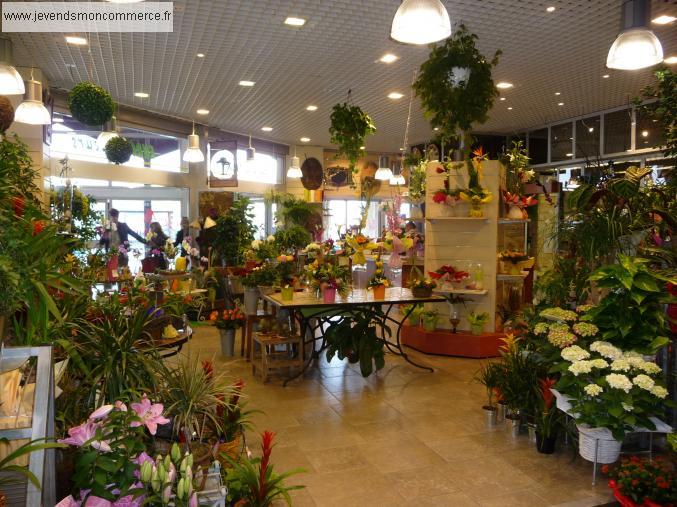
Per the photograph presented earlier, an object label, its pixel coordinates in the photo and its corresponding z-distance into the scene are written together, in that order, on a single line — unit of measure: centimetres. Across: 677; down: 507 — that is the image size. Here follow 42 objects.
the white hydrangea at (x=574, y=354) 321
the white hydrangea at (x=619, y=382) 299
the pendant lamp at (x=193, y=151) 838
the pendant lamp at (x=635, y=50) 357
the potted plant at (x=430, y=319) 639
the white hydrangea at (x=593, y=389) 304
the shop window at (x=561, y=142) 1049
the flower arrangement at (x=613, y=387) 302
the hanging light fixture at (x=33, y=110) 473
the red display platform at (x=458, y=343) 613
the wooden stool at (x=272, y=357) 519
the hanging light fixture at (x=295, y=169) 1106
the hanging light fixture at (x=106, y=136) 681
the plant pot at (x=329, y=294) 504
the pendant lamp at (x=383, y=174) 1115
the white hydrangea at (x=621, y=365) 306
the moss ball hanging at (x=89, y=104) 500
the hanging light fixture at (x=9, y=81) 402
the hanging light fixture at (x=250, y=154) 1099
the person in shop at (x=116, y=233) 863
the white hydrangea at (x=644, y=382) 296
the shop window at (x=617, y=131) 917
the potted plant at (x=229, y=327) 623
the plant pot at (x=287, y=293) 511
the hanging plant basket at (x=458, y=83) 510
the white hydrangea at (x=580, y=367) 311
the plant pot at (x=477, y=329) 619
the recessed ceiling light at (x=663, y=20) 520
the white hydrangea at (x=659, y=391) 294
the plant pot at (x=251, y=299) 590
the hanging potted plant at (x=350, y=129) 626
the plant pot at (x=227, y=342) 622
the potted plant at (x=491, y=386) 416
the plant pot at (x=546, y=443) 364
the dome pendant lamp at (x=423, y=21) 282
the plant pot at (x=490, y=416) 414
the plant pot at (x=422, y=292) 542
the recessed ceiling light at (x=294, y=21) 512
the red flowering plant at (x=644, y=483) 266
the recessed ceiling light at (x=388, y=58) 627
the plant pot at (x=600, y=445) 320
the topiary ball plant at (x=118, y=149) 662
